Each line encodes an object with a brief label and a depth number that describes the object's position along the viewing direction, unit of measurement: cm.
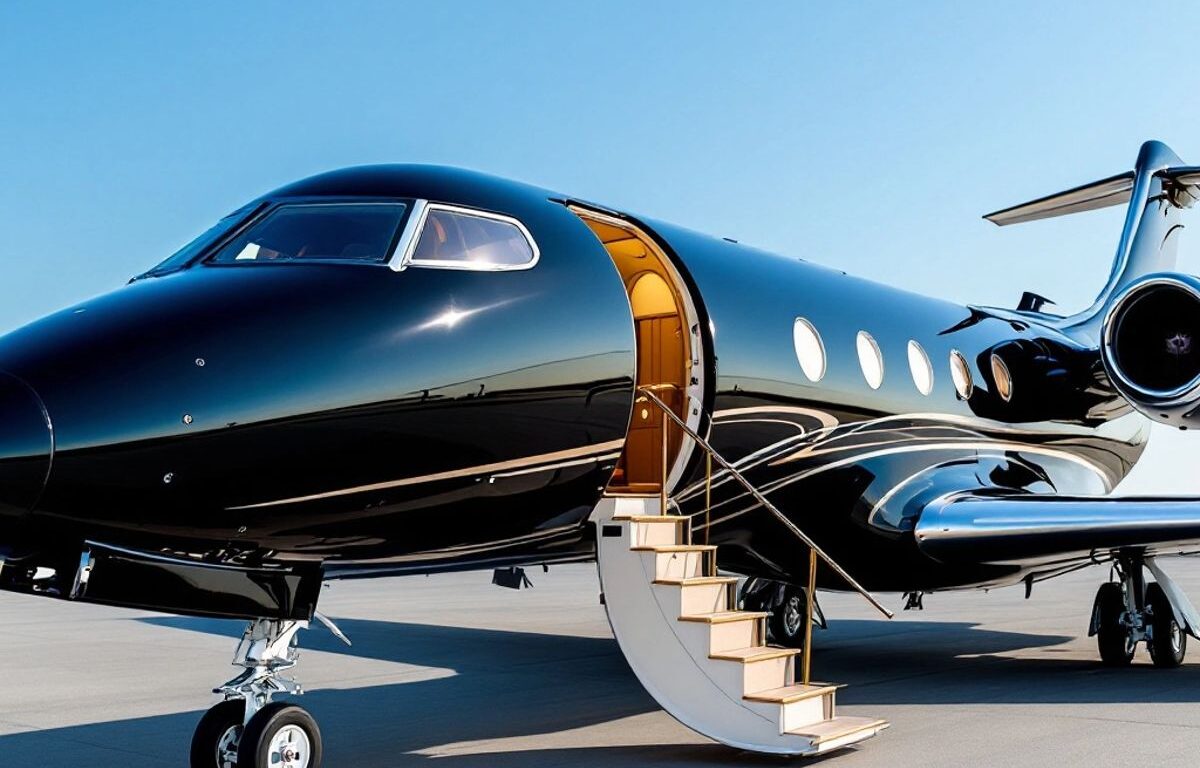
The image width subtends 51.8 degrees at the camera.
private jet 546
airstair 734
